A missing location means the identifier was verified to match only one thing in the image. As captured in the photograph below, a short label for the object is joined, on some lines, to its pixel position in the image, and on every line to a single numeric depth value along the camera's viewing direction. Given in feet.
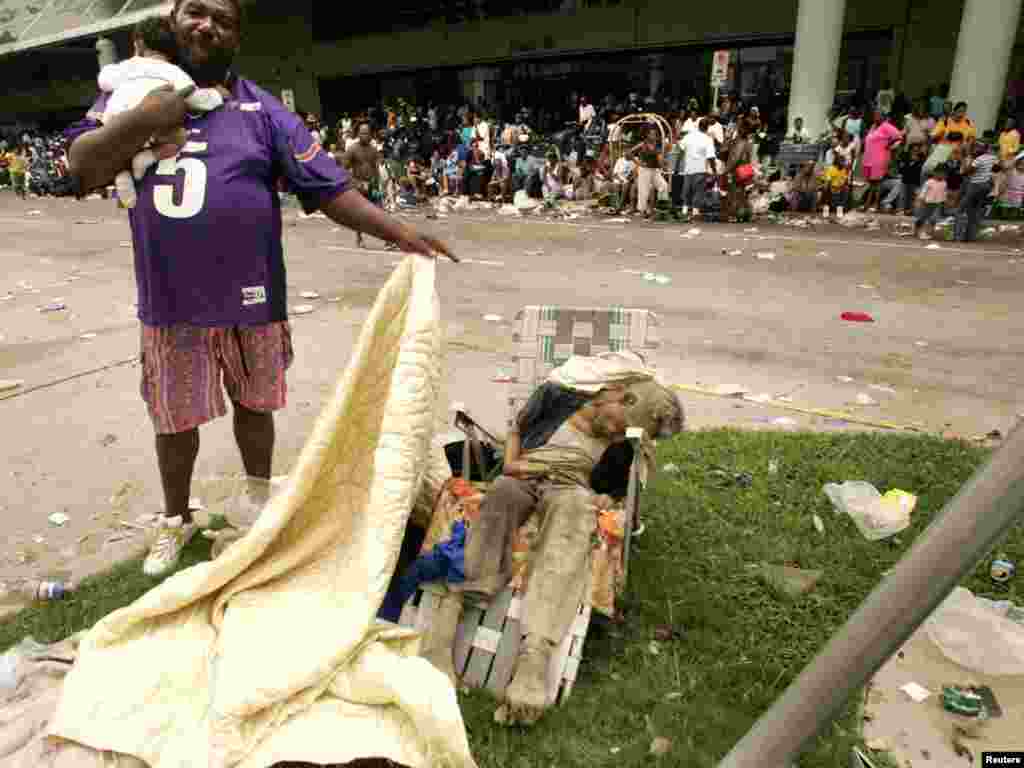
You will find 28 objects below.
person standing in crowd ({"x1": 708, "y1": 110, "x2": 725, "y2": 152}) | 47.75
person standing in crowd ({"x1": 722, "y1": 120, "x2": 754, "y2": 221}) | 43.39
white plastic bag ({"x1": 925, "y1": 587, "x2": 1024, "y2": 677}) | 8.36
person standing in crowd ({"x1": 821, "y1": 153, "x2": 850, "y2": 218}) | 44.24
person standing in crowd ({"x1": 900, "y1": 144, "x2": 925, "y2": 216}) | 43.21
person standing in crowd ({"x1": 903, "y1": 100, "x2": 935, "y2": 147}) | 45.09
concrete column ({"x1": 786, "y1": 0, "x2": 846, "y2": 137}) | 49.93
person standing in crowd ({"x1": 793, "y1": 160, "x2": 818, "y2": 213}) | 46.01
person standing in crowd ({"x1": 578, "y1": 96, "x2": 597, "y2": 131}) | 65.62
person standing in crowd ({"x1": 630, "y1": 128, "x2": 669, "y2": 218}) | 46.19
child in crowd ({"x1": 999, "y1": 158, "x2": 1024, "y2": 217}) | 39.42
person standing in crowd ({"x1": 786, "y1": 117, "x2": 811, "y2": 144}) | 49.90
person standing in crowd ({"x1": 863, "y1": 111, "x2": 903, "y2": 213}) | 44.50
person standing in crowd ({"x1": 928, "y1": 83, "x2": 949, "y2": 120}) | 46.69
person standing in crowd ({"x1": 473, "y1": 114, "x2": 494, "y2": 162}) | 60.13
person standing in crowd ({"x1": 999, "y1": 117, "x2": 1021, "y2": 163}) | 42.34
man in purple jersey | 7.97
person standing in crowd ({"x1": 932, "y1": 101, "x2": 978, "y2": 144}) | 40.88
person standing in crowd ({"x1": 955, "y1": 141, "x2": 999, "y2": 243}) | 32.63
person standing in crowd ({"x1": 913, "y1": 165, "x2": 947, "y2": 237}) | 36.27
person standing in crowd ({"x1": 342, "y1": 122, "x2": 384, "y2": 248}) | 40.04
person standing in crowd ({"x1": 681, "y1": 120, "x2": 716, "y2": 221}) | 43.55
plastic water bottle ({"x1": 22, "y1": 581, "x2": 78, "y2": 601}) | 9.71
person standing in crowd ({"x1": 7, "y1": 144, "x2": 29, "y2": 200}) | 83.25
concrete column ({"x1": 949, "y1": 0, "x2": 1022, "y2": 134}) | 45.06
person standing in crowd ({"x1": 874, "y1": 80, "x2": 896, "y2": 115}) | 52.19
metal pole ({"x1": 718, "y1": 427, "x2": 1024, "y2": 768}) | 3.66
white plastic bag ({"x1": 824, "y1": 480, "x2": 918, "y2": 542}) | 10.75
